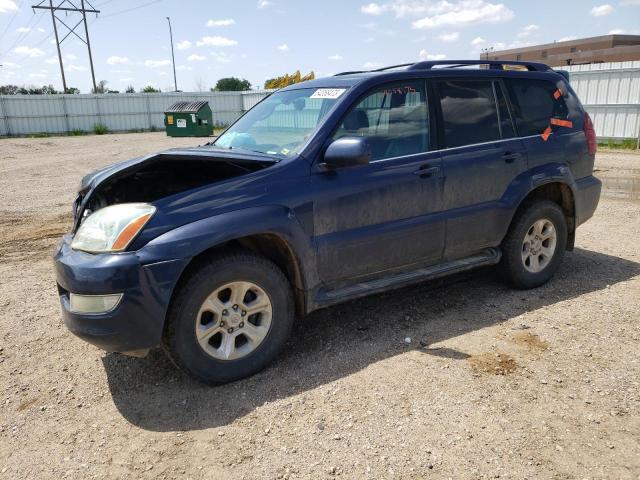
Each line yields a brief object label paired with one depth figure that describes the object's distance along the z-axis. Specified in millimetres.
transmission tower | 37875
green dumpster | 26781
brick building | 42375
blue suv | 2961
